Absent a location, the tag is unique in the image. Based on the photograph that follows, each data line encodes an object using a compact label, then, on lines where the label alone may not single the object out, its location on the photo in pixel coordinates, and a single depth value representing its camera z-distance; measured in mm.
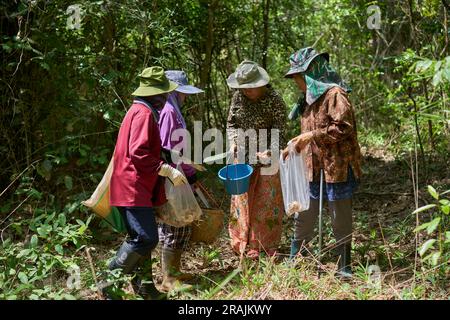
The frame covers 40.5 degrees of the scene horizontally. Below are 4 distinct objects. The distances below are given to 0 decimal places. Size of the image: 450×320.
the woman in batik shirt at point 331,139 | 4305
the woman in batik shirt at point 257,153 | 4992
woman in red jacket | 3963
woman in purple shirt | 4484
